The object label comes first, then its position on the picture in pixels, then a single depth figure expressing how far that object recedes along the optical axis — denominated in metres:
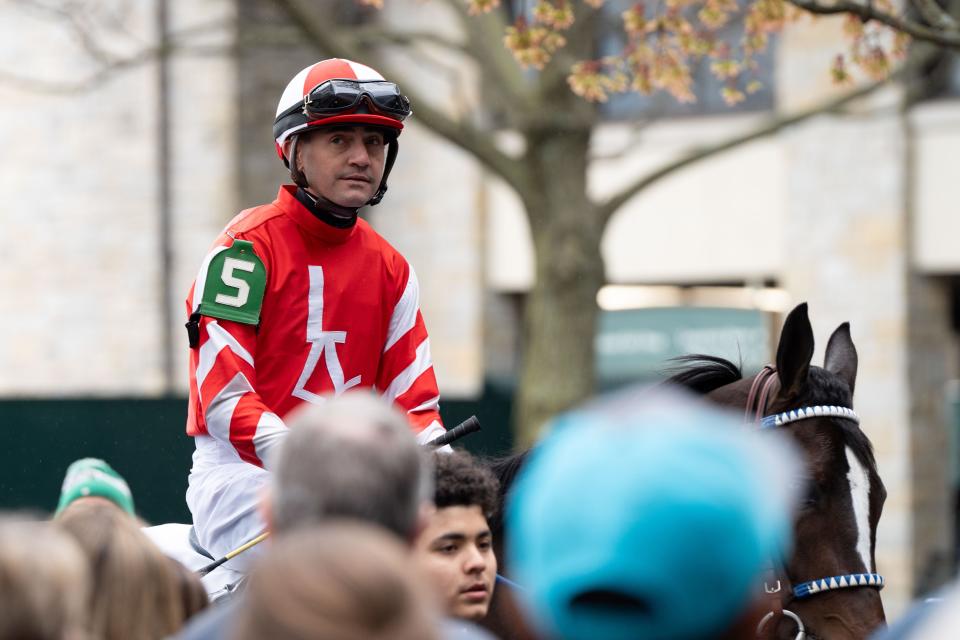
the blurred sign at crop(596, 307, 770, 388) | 27.27
